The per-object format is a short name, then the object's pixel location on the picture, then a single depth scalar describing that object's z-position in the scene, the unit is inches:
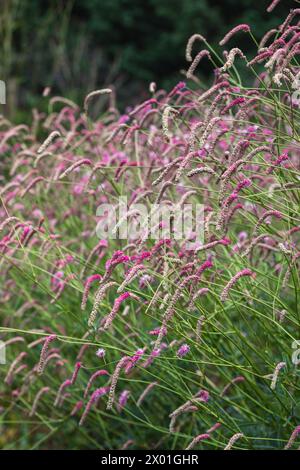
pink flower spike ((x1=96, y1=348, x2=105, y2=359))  104.2
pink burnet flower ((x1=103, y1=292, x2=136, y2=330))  86.1
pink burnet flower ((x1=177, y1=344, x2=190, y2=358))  101.3
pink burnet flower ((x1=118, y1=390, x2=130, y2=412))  118.0
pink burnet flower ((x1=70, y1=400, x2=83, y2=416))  124.3
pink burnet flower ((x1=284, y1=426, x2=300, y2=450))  89.3
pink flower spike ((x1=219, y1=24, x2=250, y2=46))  101.2
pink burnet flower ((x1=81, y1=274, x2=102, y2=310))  96.9
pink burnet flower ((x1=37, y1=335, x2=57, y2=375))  93.0
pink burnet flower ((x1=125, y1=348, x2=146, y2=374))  94.3
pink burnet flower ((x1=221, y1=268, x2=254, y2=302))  86.3
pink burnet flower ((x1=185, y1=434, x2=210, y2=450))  94.8
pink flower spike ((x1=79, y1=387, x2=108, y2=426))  107.3
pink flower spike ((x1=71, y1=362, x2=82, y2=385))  104.7
